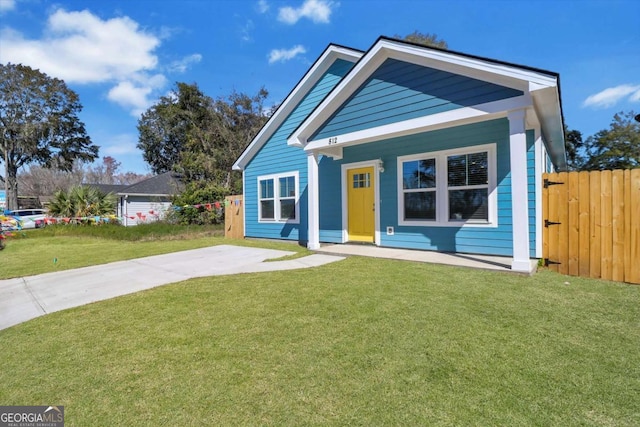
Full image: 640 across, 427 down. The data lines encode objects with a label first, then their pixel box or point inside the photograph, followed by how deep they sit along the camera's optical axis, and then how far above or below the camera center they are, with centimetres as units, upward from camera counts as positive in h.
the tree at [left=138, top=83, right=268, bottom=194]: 1995 +565
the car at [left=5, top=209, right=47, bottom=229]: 1812 -28
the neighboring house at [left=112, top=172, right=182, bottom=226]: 2264 +81
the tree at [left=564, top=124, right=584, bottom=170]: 2286 +422
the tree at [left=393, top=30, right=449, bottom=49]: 2139 +1200
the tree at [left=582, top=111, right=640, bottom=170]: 2134 +421
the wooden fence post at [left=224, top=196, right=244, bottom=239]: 1219 -39
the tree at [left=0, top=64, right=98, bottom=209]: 2627 +844
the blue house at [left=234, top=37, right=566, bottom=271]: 513 +133
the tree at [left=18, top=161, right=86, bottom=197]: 4528 +478
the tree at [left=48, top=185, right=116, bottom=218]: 1631 +38
